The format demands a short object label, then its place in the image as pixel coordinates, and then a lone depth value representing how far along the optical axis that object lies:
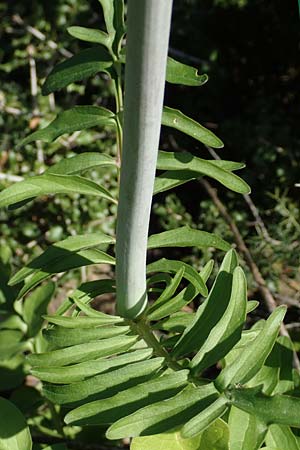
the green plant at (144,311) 0.31
